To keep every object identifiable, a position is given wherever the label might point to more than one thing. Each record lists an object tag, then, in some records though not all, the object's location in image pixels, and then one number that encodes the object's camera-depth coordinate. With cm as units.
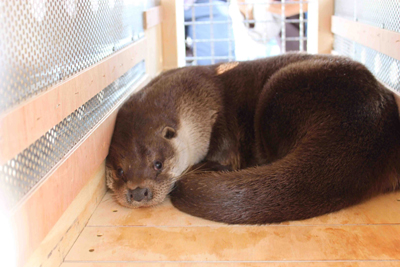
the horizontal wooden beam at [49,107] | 82
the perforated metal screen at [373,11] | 114
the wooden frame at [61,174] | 84
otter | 100
